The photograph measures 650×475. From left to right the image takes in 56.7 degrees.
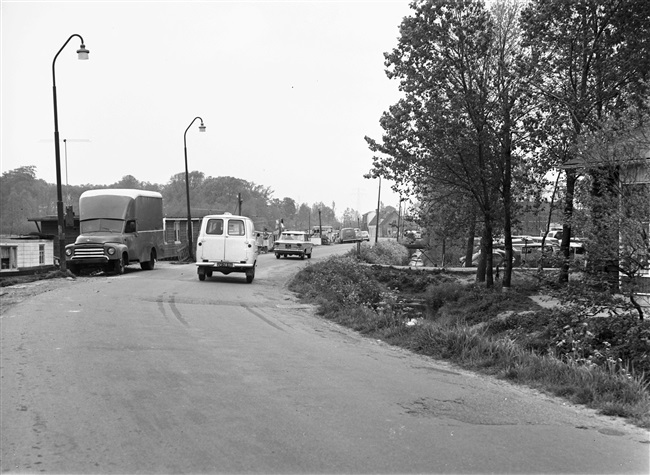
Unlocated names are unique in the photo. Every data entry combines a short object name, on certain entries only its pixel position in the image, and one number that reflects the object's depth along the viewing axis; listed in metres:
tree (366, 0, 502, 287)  17.22
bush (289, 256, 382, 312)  16.41
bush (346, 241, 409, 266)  43.75
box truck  22.42
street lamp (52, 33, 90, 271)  20.89
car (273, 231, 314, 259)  39.88
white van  20.58
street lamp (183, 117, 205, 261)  35.60
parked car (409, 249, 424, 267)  41.60
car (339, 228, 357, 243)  84.19
